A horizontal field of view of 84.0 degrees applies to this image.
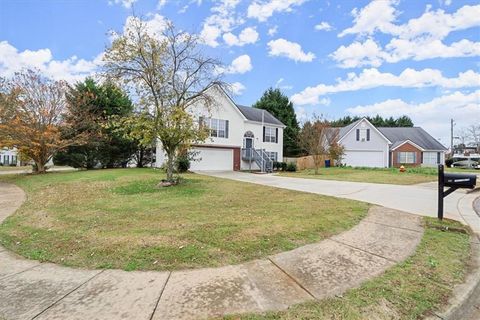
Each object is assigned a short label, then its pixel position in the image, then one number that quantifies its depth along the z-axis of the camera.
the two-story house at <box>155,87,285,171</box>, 24.27
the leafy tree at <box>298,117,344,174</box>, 23.41
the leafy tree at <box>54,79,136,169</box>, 20.70
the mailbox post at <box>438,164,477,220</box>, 5.68
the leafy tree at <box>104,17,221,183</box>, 10.66
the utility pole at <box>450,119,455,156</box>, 47.07
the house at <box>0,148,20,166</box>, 47.56
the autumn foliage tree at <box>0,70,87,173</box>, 17.06
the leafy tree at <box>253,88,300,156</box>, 40.22
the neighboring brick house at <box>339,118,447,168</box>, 34.41
